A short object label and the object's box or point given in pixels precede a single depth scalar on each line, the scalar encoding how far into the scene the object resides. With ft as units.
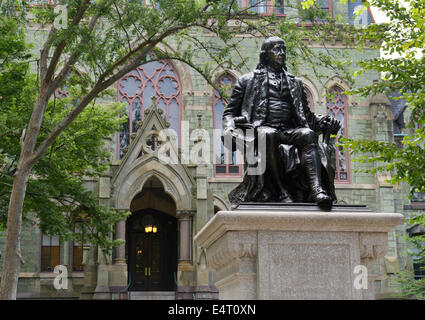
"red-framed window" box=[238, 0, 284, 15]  95.14
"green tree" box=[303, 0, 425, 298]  44.29
